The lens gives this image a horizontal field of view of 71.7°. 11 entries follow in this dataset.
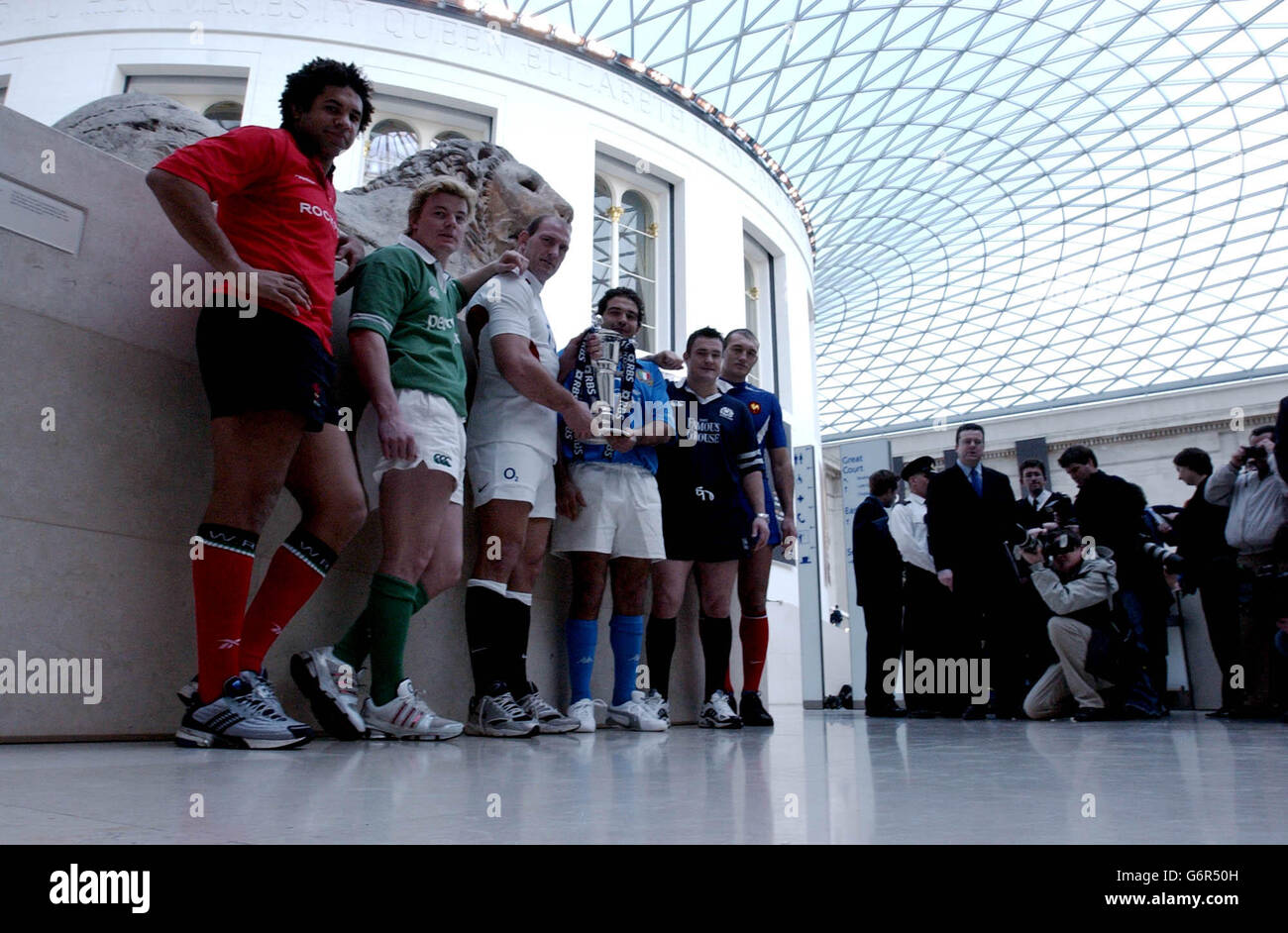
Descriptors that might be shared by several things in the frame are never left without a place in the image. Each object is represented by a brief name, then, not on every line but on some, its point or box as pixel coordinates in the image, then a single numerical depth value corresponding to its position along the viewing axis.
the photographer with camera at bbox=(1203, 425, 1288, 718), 6.05
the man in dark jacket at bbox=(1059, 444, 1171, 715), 6.77
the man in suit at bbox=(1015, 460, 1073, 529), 7.21
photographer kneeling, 6.00
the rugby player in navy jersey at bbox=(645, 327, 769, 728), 5.01
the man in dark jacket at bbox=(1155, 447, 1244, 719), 6.55
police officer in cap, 7.00
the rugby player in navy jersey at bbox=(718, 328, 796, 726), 5.39
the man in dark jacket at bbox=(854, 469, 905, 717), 7.89
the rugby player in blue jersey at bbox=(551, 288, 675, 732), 4.44
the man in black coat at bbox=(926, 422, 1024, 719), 6.65
